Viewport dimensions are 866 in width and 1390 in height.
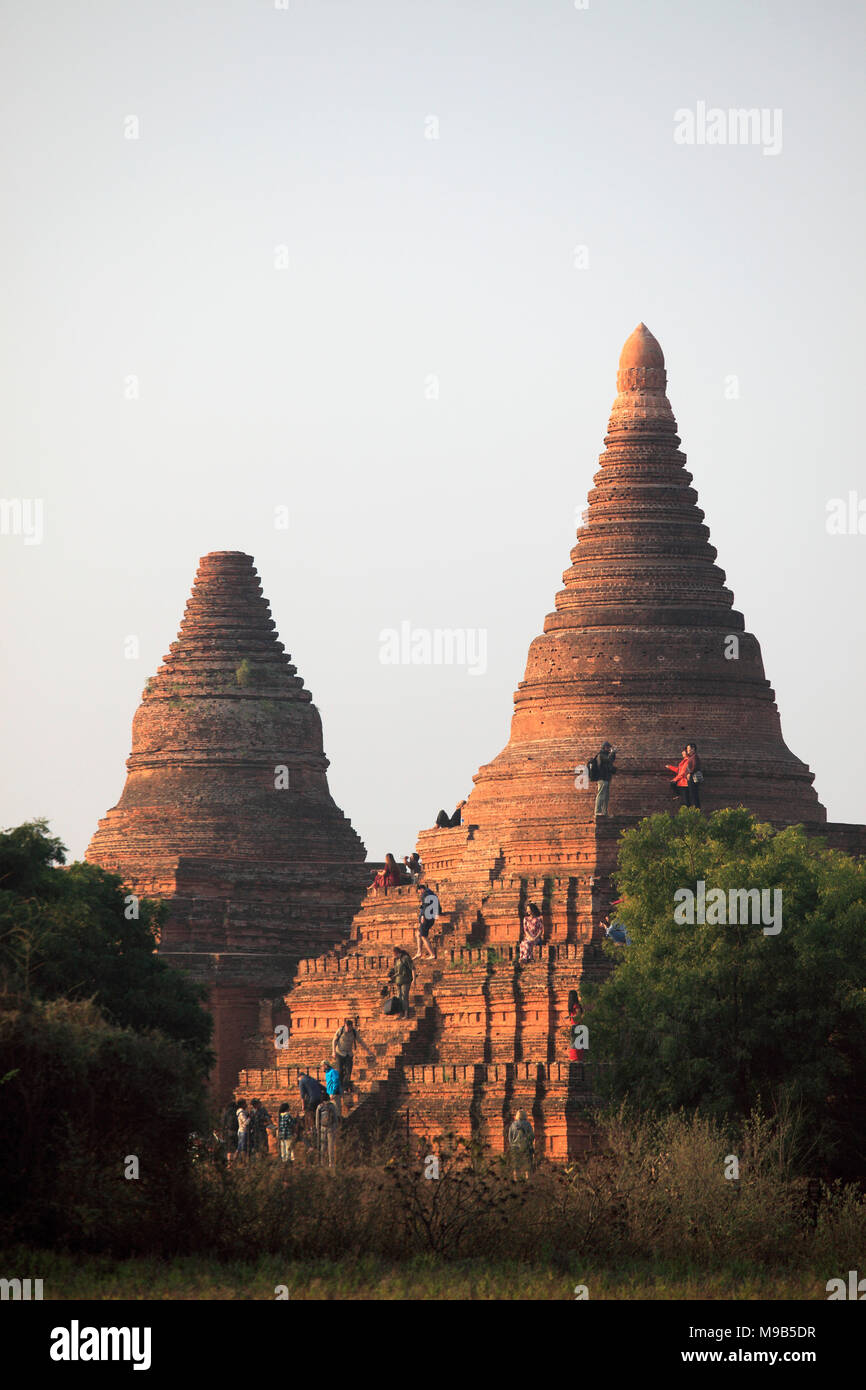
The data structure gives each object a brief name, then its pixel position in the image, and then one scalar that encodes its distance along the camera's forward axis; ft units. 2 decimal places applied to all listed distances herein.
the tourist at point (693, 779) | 197.77
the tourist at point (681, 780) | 199.31
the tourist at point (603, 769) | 197.88
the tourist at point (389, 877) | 206.49
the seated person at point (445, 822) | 217.07
